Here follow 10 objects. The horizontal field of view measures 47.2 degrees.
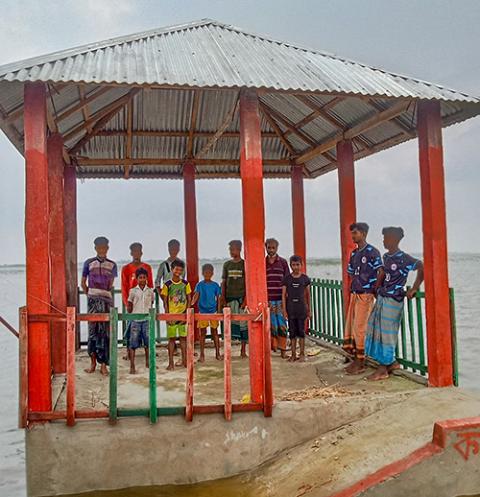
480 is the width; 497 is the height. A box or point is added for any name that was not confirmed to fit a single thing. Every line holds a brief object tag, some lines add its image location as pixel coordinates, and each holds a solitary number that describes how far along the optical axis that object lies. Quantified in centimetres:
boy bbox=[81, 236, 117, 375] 724
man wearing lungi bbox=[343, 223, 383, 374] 673
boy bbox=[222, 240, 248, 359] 834
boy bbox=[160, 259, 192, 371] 752
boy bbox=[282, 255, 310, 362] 767
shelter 539
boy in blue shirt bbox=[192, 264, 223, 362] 809
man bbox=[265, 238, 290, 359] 823
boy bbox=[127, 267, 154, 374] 734
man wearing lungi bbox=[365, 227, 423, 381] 636
